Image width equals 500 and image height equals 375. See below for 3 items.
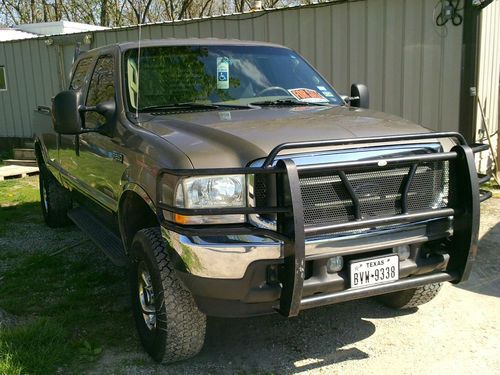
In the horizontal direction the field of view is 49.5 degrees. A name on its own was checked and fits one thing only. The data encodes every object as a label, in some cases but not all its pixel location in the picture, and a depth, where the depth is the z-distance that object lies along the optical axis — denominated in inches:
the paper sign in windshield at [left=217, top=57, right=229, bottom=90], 162.2
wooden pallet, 385.7
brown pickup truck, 107.7
